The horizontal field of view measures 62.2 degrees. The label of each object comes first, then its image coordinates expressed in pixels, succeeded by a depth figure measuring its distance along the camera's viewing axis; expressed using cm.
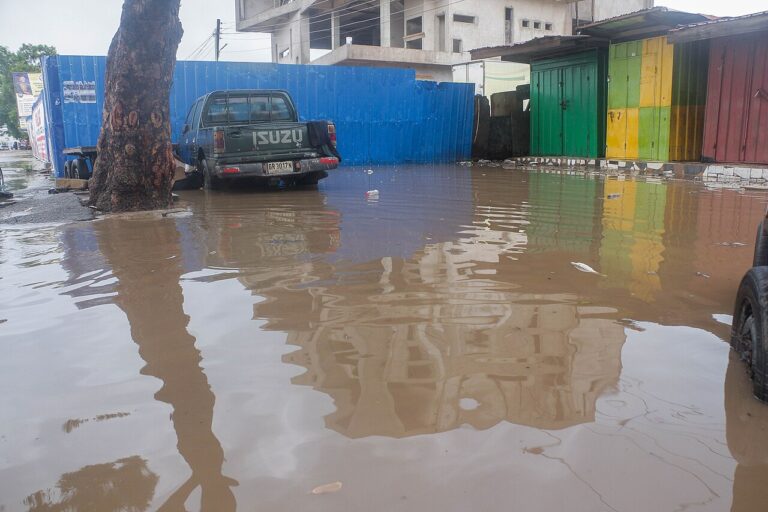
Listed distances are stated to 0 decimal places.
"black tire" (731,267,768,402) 224
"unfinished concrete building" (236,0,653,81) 3064
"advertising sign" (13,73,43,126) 3275
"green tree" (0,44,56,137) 4216
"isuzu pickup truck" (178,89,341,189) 946
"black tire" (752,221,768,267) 284
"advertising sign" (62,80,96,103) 1338
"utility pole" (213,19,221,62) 3600
